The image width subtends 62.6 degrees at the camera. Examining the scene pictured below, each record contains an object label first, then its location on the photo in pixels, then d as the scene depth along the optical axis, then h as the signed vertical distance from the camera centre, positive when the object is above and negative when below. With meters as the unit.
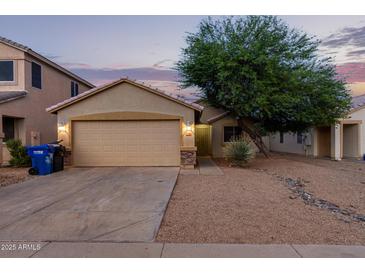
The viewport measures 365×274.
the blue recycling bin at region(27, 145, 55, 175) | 11.87 -1.02
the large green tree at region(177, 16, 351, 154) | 14.44 +3.18
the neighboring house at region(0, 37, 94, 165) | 14.97 +2.14
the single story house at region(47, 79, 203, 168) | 13.70 +0.41
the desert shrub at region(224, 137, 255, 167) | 14.02 -0.90
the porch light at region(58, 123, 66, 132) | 13.89 +0.28
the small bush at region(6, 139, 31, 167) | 14.17 -0.94
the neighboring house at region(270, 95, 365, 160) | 19.14 -0.37
